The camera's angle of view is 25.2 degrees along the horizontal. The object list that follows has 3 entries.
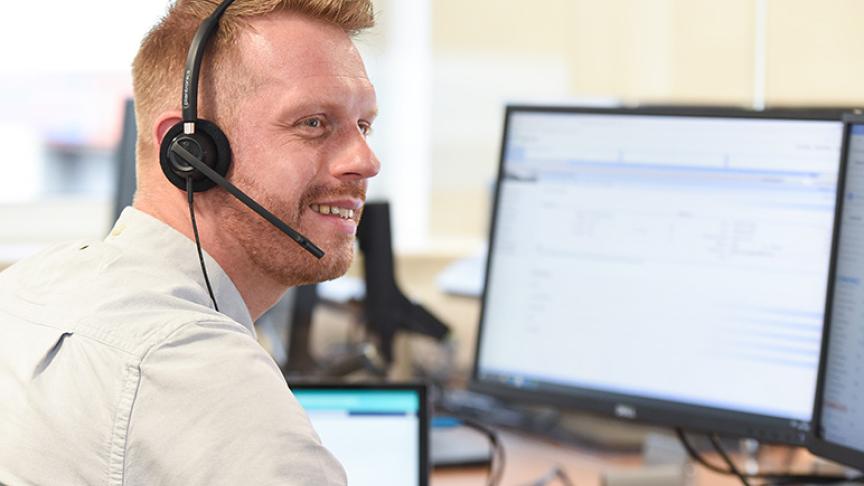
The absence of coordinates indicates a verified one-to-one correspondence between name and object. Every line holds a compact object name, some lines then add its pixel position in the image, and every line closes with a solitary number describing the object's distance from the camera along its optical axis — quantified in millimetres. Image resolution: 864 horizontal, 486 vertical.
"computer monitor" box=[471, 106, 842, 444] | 1894
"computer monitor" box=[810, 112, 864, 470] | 1793
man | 1447
